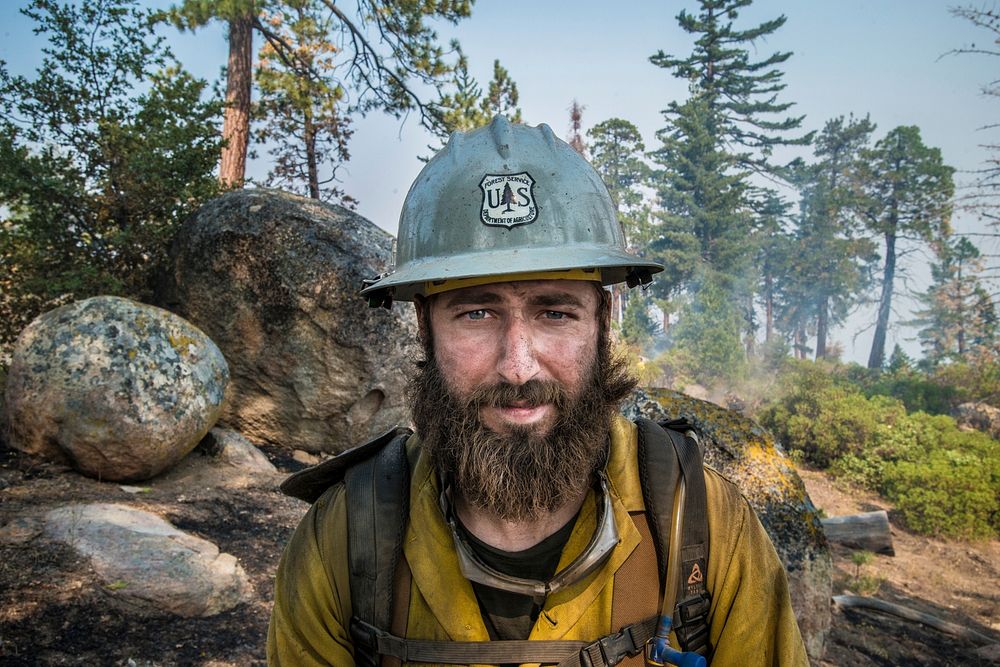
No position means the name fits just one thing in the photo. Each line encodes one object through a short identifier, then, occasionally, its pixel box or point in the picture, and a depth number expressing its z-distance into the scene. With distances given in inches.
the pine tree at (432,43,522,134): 419.5
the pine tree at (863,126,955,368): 1094.4
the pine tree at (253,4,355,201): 414.9
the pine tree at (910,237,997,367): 916.3
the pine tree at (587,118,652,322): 1208.2
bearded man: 64.5
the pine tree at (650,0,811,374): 1168.2
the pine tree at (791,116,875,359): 1213.1
